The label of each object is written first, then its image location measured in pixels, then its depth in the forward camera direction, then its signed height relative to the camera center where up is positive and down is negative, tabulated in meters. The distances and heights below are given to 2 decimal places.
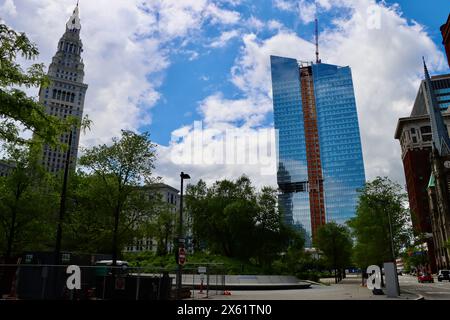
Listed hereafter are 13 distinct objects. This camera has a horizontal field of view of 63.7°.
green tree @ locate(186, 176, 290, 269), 51.25 +5.54
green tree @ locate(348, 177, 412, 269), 44.06 +4.47
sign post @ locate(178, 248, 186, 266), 19.16 +0.17
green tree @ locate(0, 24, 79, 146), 10.60 +4.45
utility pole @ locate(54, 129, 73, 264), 18.64 +1.76
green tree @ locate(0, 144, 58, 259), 30.53 +4.68
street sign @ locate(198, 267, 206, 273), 23.57 -0.56
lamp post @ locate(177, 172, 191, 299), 18.73 -0.34
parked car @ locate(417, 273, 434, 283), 57.78 -2.95
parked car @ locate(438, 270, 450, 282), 62.83 -2.74
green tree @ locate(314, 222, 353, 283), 69.62 +3.12
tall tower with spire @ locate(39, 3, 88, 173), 137.26 +79.30
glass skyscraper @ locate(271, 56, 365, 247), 188.75 +46.46
